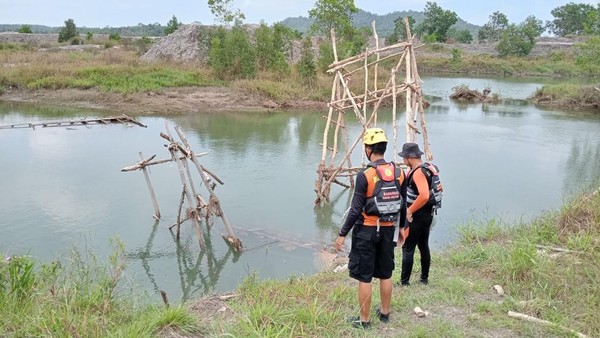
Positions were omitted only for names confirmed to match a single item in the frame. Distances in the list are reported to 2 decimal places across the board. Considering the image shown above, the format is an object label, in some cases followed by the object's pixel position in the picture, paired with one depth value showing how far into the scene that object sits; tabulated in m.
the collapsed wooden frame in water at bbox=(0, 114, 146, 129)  14.70
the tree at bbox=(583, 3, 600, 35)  26.03
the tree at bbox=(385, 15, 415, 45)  51.31
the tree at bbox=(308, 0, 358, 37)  30.06
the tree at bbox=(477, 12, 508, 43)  71.30
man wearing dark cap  4.51
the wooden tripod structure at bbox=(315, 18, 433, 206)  8.23
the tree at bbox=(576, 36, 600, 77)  22.41
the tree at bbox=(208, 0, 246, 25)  27.77
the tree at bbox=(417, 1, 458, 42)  59.88
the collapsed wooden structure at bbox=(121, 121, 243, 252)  7.02
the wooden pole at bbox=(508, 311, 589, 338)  3.81
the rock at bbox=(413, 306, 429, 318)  4.27
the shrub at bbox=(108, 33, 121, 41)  42.06
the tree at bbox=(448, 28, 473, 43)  68.62
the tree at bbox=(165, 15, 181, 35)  42.22
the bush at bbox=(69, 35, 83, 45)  39.99
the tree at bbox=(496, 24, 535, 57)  49.03
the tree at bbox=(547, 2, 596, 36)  70.25
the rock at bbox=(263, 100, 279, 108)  20.14
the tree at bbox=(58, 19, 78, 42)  42.00
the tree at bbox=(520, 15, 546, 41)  52.24
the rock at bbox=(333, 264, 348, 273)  5.91
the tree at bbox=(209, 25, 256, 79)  22.47
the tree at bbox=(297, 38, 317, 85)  22.06
